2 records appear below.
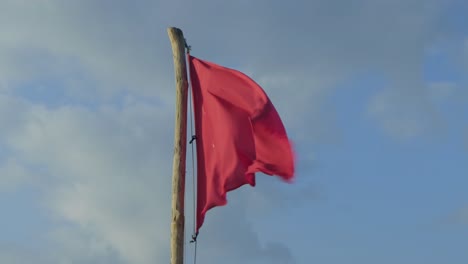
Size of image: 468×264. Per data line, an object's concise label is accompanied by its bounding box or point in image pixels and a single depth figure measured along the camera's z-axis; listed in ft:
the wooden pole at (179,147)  41.14
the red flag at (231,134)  43.16
